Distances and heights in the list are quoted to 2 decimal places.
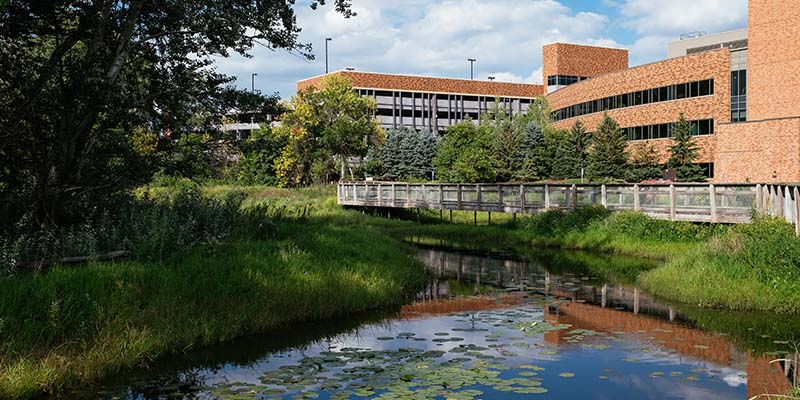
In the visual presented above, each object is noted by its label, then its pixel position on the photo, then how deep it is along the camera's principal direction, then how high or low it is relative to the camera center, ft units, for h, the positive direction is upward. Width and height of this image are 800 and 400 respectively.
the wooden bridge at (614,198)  66.18 -1.15
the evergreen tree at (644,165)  172.24 +5.88
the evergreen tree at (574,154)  185.57 +9.05
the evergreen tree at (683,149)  166.40 +9.04
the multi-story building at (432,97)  288.30 +39.37
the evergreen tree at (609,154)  172.86 +8.39
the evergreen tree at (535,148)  194.90 +11.23
